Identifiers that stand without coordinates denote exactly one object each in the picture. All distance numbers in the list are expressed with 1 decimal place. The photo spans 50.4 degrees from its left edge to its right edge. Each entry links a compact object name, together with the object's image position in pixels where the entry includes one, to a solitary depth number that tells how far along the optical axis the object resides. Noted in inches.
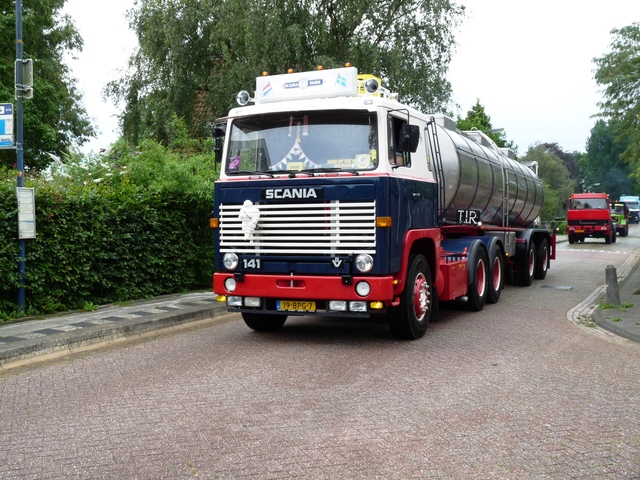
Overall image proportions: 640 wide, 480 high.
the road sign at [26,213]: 370.3
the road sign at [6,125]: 372.2
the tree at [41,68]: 1039.6
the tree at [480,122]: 1598.8
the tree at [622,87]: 1441.8
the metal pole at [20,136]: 378.6
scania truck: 306.0
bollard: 458.0
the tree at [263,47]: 896.9
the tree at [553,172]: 2910.9
